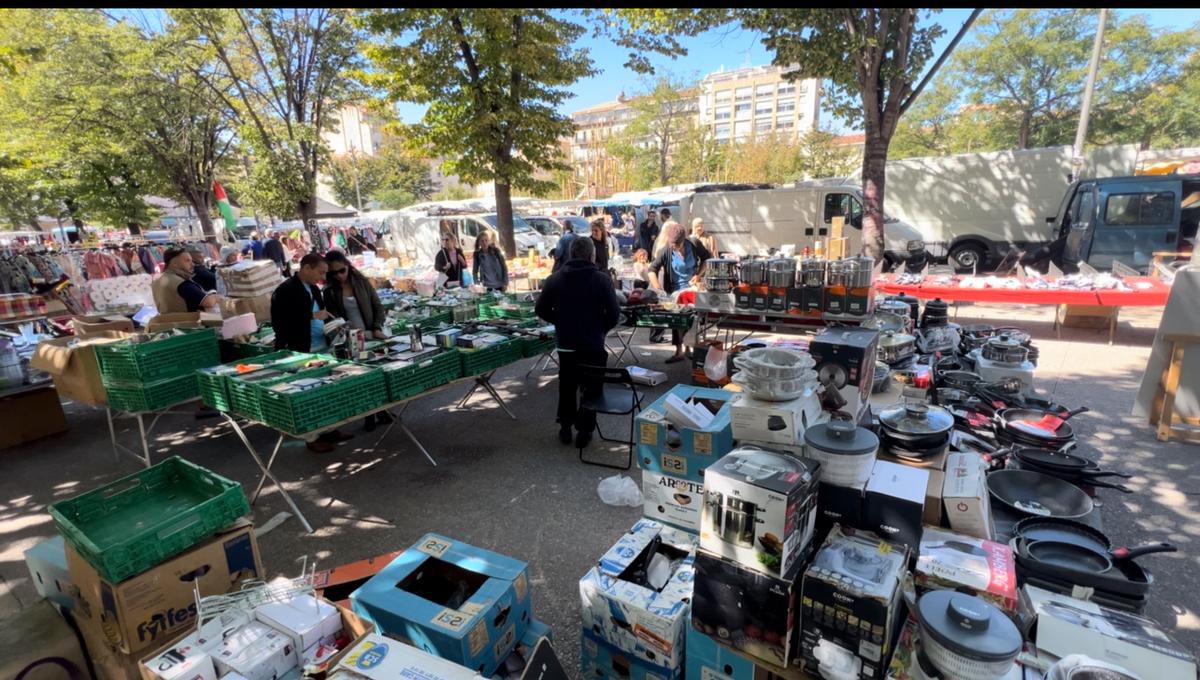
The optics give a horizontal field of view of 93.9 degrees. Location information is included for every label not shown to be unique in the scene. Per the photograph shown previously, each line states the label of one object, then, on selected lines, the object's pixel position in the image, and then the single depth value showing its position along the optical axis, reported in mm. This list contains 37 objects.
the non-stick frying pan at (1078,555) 2227
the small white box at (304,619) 2115
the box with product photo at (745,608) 1891
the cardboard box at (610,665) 2275
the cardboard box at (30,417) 5551
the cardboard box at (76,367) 4773
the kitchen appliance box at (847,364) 3035
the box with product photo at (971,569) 1924
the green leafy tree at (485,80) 8805
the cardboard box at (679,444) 2836
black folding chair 4539
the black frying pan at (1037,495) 2736
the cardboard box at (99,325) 5426
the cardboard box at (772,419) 2322
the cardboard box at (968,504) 2307
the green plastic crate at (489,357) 4777
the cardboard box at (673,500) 2861
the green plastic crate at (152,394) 4391
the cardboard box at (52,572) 2670
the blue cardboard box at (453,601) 2068
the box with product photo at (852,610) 1754
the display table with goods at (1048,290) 6773
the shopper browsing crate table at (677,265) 7609
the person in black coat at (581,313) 4691
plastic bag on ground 4008
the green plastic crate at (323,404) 3545
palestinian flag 13016
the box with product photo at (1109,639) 1740
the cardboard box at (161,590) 2270
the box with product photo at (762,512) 1847
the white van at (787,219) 12547
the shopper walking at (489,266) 8234
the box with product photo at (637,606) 2199
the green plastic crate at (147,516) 2270
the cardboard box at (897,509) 2006
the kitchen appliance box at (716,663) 2090
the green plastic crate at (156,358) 4359
